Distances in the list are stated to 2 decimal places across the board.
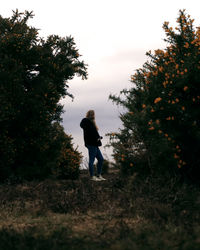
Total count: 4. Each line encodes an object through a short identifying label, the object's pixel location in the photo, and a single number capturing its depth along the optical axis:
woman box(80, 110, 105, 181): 12.66
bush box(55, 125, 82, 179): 16.31
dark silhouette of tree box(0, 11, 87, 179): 13.98
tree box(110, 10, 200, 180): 8.74
